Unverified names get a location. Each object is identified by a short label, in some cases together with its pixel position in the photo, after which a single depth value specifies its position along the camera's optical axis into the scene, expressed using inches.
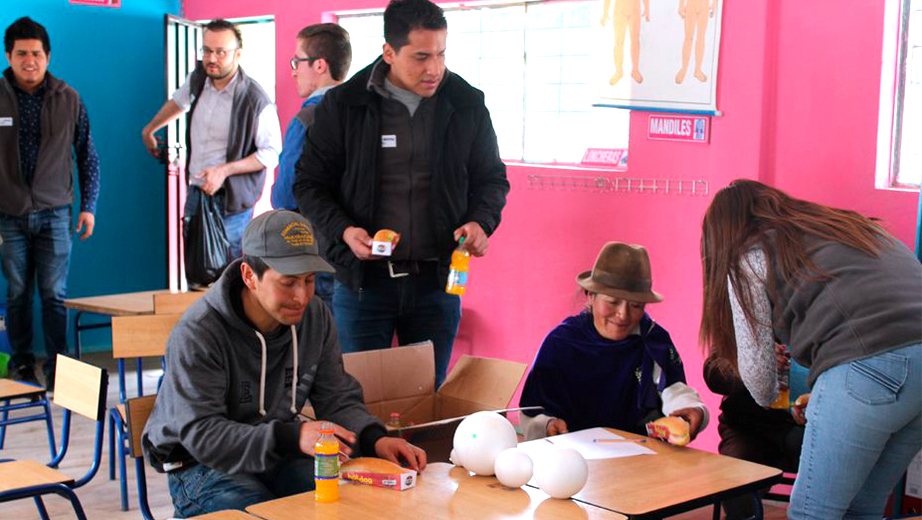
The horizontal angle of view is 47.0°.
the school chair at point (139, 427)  109.7
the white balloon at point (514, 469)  94.5
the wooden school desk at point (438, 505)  86.6
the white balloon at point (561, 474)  91.4
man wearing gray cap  102.0
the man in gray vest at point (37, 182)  234.5
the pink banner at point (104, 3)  284.0
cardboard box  134.6
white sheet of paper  107.5
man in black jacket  142.8
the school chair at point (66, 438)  116.0
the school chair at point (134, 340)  154.9
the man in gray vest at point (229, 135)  235.0
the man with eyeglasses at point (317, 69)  170.4
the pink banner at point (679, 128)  179.8
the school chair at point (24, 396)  146.7
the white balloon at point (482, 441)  97.6
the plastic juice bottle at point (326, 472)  89.4
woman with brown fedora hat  130.0
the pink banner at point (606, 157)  199.5
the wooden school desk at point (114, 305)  231.1
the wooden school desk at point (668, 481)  91.5
